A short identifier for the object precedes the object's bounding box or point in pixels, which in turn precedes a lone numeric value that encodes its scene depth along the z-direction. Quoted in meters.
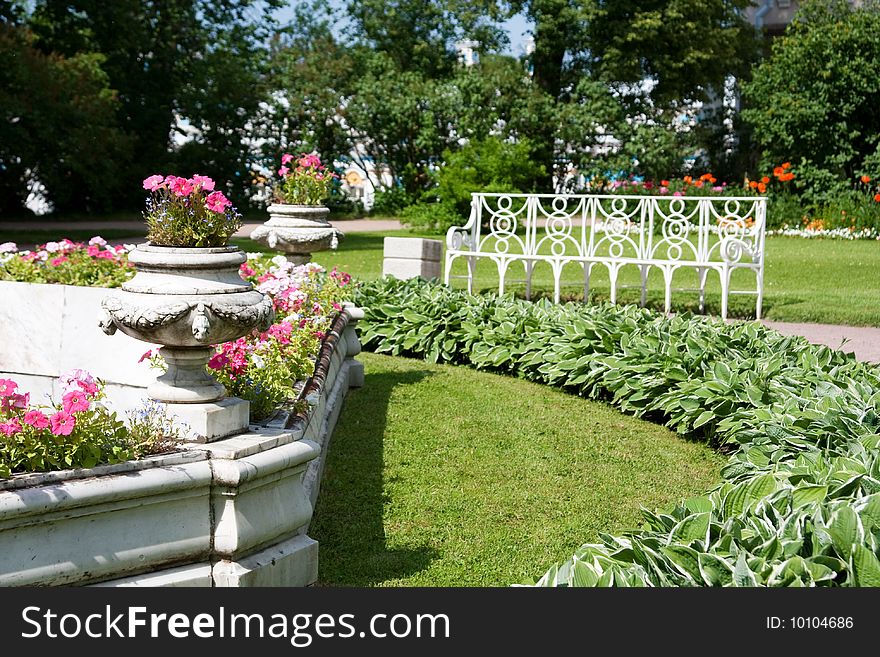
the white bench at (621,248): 9.28
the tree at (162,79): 23.41
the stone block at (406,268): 9.15
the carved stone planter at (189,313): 3.35
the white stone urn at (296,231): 6.82
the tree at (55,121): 18.05
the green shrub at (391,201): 23.27
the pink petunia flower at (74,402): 3.09
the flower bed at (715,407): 2.78
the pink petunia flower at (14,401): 3.11
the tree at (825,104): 18.72
